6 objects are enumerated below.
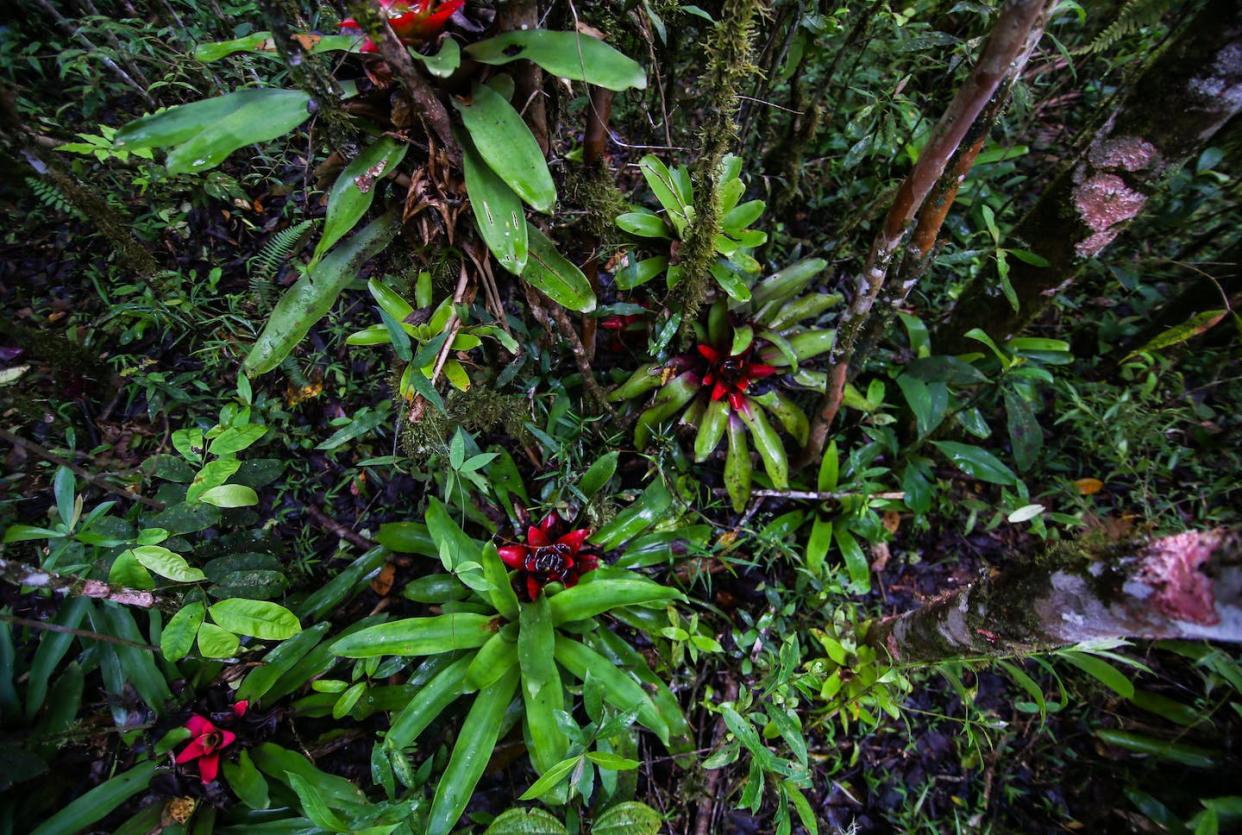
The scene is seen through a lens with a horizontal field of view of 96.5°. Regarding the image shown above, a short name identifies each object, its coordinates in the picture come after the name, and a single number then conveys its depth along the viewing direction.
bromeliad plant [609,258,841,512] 2.01
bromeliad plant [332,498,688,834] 1.48
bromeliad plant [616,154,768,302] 1.78
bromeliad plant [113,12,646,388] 1.18
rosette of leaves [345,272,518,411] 1.41
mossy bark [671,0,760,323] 1.29
